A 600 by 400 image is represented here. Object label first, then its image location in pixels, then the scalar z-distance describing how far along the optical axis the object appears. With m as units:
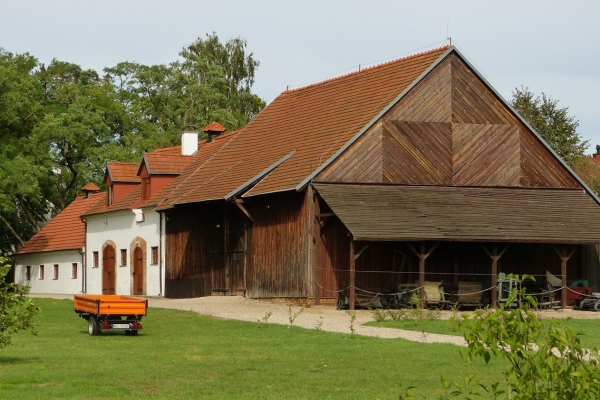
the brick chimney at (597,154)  101.16
